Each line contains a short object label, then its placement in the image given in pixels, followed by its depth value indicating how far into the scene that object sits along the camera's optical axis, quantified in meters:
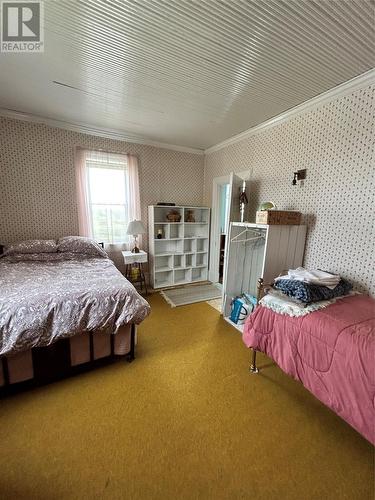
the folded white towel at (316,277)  1.77
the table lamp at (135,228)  3.45
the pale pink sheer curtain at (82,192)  3.29
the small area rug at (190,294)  3.44
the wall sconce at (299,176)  2.42
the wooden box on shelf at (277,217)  2.14
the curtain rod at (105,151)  3.32
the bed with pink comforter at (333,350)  1.15
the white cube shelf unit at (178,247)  3.92
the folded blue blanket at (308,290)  1.64
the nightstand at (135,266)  3.46
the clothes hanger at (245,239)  2.77
